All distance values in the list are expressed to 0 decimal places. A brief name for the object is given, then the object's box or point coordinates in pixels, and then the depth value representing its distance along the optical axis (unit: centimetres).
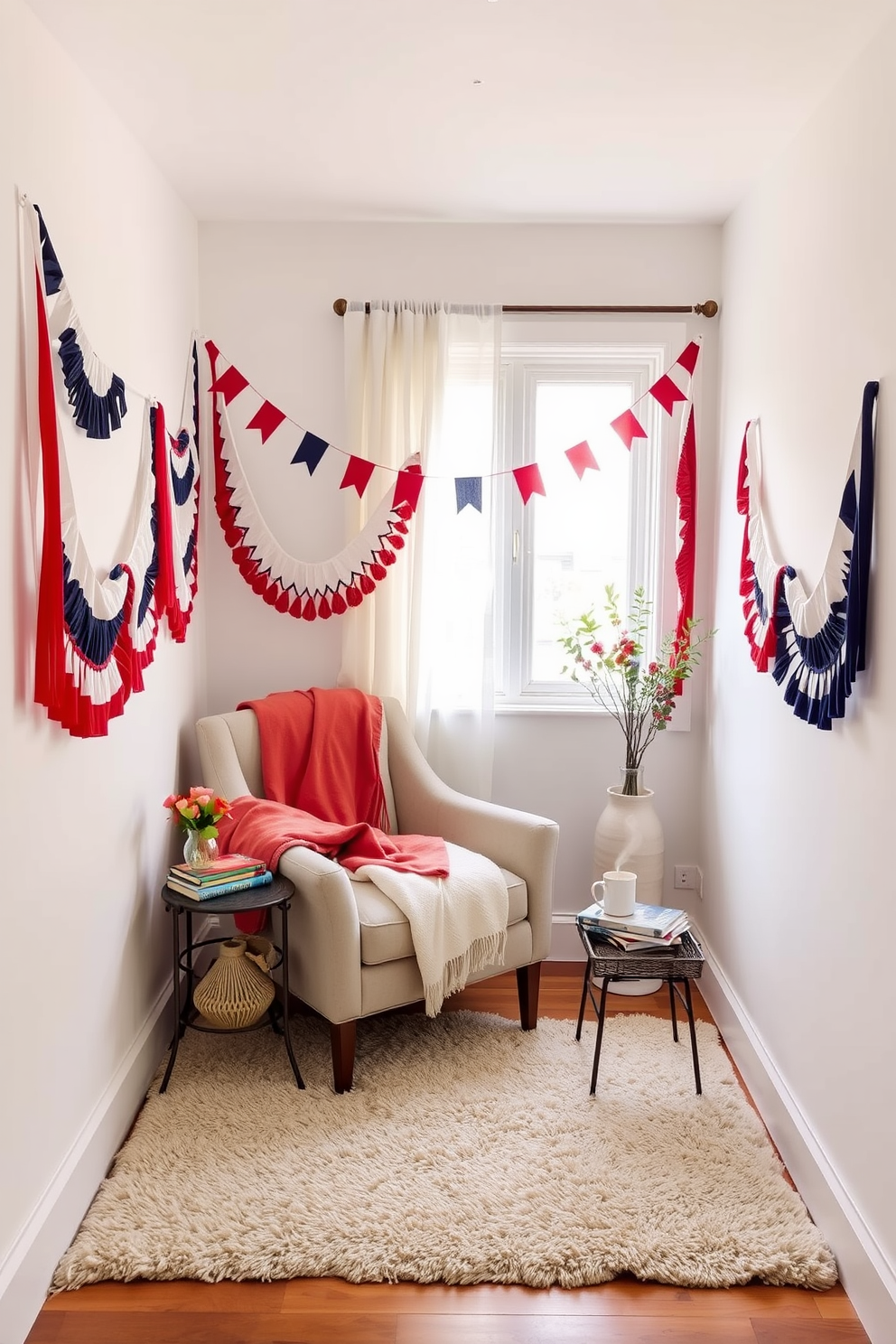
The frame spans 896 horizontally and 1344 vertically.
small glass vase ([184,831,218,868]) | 275
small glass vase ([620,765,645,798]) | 339
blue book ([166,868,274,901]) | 265
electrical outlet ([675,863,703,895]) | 361
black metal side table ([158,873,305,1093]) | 260
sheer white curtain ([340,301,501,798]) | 339
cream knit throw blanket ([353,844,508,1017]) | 273
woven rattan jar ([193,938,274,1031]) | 278
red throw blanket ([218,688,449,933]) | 294
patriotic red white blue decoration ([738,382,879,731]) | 204
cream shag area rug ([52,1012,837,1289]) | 208
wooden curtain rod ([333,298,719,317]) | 341
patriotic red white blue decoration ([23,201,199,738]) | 198
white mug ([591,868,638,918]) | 278
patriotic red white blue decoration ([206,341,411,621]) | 341
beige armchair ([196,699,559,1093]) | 263
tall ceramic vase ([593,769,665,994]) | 333
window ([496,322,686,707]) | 355
